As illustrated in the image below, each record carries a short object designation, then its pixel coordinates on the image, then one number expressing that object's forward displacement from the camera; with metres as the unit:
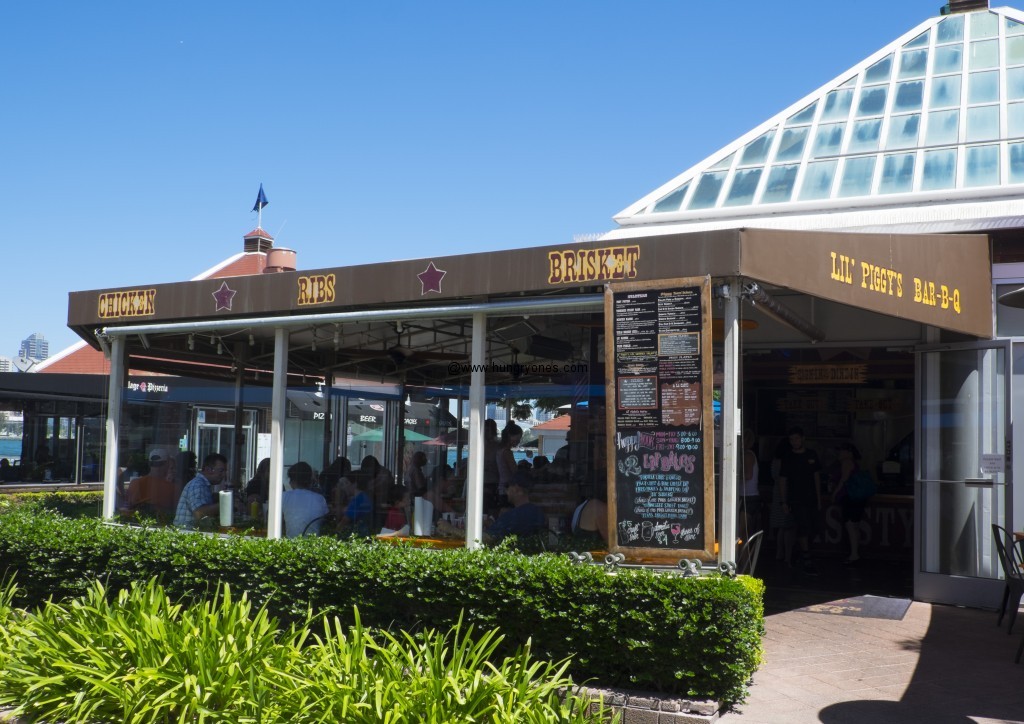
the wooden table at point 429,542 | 7.34
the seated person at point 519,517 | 7.17
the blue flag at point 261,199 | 20.97
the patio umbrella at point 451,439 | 7.61
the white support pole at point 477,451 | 7.26
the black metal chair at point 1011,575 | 7.29
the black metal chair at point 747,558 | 6.84
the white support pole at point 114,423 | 9.29
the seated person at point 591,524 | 6.67
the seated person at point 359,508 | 8.14
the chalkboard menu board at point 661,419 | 5.96
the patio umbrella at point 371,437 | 9.22
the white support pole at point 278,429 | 8.27
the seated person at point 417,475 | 8.10
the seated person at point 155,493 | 9.13
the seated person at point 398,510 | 7.99
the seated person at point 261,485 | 8.71
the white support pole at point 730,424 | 5.90
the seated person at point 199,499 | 8.82
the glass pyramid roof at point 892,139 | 10.50
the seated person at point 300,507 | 8.30
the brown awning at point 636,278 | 6.05
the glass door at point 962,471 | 8.68
